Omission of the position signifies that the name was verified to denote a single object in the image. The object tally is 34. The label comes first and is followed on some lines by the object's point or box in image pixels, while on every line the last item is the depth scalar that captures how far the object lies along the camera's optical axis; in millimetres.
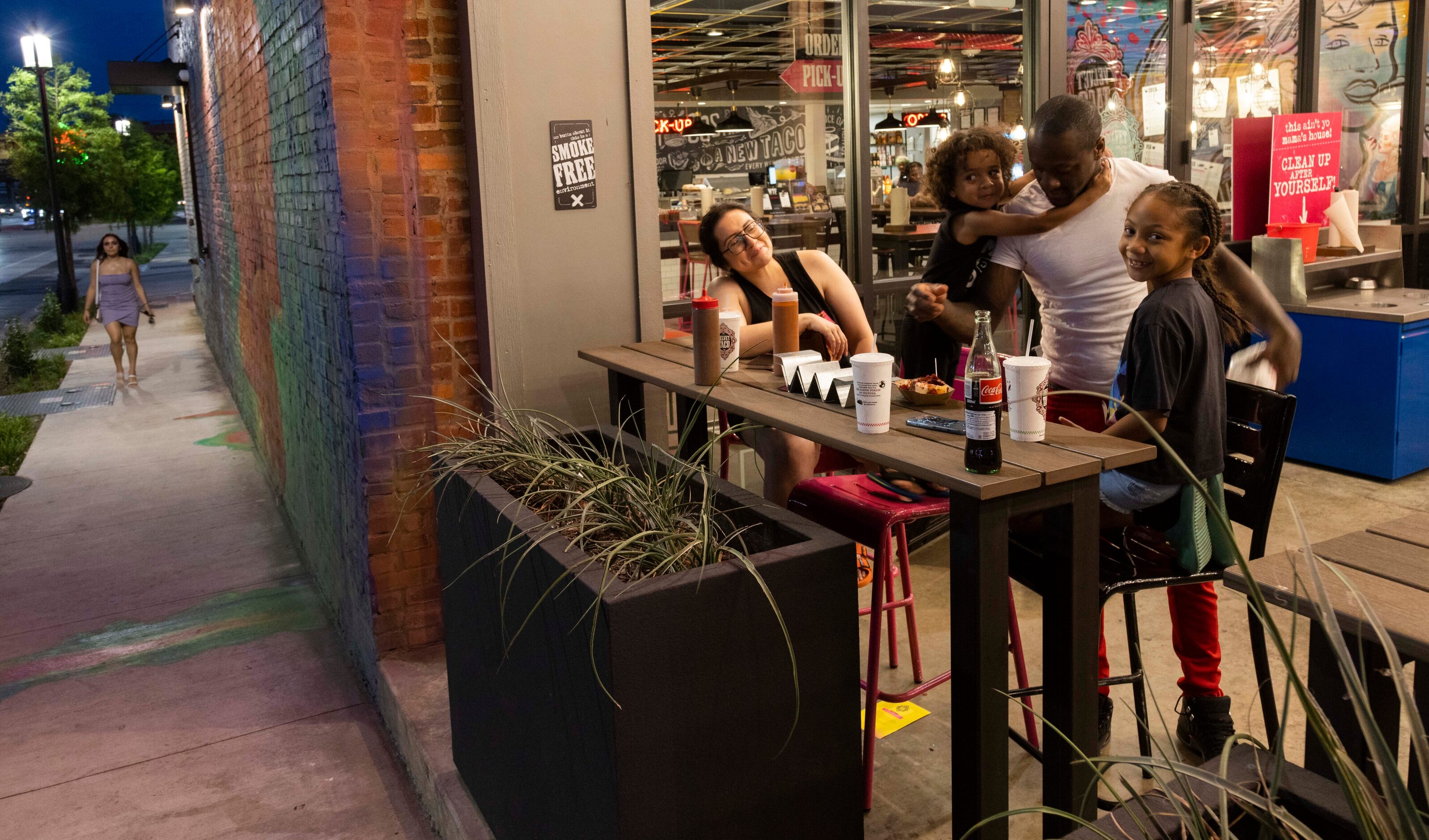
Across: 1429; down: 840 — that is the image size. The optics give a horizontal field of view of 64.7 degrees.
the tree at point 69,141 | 31625
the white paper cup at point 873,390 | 2498
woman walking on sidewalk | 11703
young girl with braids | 2617
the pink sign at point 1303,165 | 5824
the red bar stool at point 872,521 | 2859
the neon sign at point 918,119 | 5289
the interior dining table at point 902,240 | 5262
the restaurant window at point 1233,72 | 5992
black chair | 2732
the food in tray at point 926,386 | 2762
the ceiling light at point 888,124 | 5160
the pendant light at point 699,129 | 5051
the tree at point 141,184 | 34312
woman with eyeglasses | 3623
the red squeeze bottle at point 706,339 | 3107
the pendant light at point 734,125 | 5066
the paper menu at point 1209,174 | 5906
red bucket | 5766
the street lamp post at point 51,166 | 17672
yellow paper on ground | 3391
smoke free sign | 3668
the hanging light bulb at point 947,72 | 5297
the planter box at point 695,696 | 1983
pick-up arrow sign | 4980
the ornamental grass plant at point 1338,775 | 1010
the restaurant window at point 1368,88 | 6711
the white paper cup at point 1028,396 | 2346
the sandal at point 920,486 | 3037
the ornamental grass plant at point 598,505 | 2131
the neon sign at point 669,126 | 4988
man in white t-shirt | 2996
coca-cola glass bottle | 2158
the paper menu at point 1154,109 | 5594
